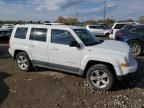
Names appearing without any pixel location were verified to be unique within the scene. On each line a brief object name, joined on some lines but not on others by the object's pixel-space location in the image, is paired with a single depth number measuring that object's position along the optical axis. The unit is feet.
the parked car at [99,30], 46.19
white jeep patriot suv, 9.79
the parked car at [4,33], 29.66
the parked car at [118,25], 35.34
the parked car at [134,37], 18.44
